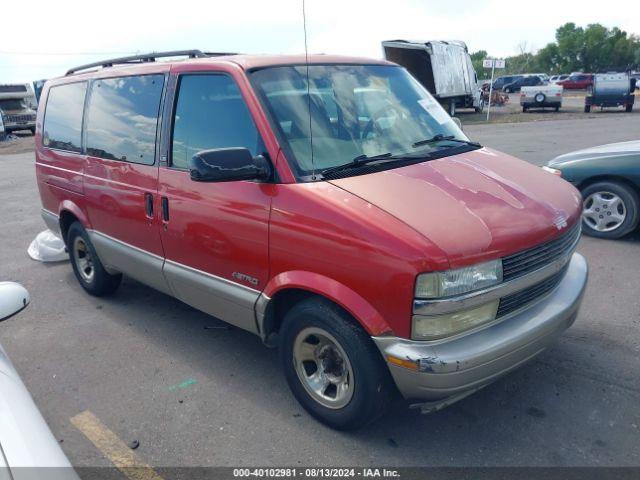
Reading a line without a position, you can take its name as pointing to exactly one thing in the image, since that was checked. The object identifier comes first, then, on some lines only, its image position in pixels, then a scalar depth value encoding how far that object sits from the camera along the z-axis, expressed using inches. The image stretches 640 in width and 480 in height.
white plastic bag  248.1
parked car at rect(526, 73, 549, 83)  1780.0
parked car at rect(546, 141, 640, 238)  225.3
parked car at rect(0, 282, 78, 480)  64.7
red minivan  98.5
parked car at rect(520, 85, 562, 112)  1056.2
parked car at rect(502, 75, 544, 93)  1772.8
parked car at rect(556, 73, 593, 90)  1972.2
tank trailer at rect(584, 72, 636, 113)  1021.2
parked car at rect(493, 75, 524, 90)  1879.9
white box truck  837.2
